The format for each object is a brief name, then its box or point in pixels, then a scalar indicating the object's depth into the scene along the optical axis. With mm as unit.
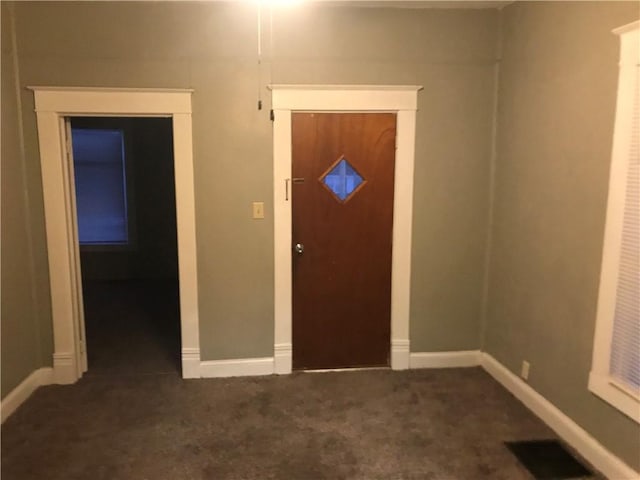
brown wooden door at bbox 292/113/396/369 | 3447
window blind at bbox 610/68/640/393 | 2273
